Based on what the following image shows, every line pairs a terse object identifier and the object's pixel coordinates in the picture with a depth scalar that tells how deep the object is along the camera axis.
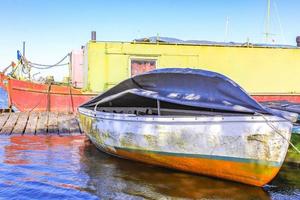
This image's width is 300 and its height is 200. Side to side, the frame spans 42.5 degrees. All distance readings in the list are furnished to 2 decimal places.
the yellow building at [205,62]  15.13
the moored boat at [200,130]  6.61
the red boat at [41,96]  15.52
